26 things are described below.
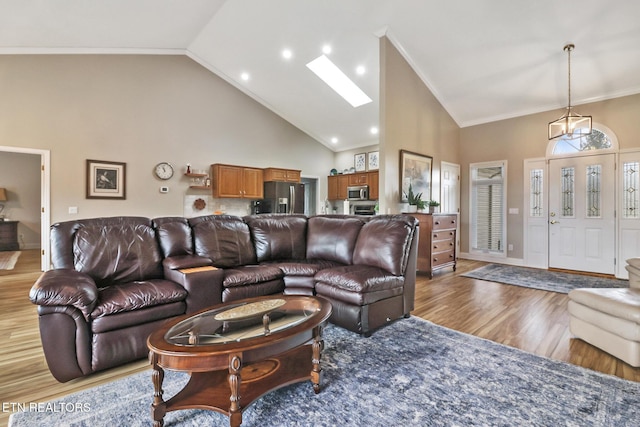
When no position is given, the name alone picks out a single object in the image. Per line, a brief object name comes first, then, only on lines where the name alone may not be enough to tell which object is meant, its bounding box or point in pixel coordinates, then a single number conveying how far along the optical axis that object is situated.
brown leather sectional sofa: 1.92
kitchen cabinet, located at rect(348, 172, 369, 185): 7.43
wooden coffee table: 1.37
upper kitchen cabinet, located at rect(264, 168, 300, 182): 6.90
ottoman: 2.11
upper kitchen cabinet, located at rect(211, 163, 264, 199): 6.31
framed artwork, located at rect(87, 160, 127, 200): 5.05
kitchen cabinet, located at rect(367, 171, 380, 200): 7.24
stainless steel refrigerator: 6.71
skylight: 5.55
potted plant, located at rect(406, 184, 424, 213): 4.84
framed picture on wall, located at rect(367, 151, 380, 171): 7.57
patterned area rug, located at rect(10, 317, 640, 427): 1.55
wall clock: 5.66
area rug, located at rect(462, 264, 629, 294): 4.33
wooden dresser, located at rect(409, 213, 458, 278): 4.77
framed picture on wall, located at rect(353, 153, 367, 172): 7.79
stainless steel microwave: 7.33
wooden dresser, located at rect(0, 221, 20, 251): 7.35
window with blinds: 6.13
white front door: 4.93
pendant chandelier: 4.12
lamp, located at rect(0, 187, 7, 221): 7.38
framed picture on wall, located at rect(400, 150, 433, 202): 4.91
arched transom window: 4.99
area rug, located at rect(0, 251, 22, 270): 5.46
